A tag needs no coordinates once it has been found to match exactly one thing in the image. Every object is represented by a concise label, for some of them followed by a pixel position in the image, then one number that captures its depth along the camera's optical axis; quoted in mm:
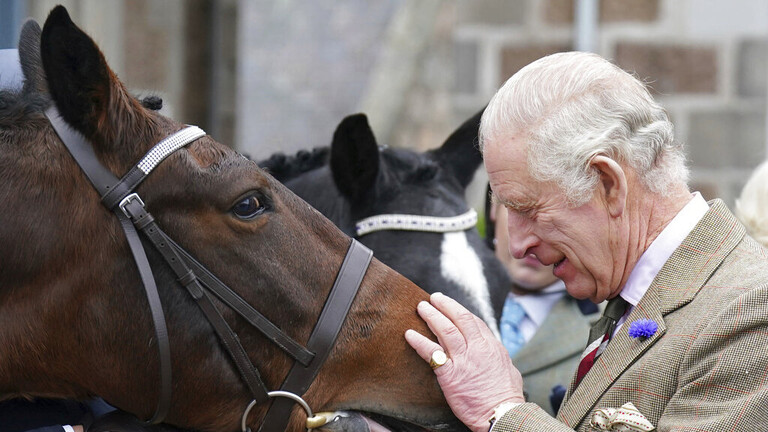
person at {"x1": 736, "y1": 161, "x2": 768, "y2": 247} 6836
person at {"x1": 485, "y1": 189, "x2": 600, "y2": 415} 7301
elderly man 4242
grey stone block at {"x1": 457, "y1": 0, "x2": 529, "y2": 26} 13320
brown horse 4199
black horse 6309
